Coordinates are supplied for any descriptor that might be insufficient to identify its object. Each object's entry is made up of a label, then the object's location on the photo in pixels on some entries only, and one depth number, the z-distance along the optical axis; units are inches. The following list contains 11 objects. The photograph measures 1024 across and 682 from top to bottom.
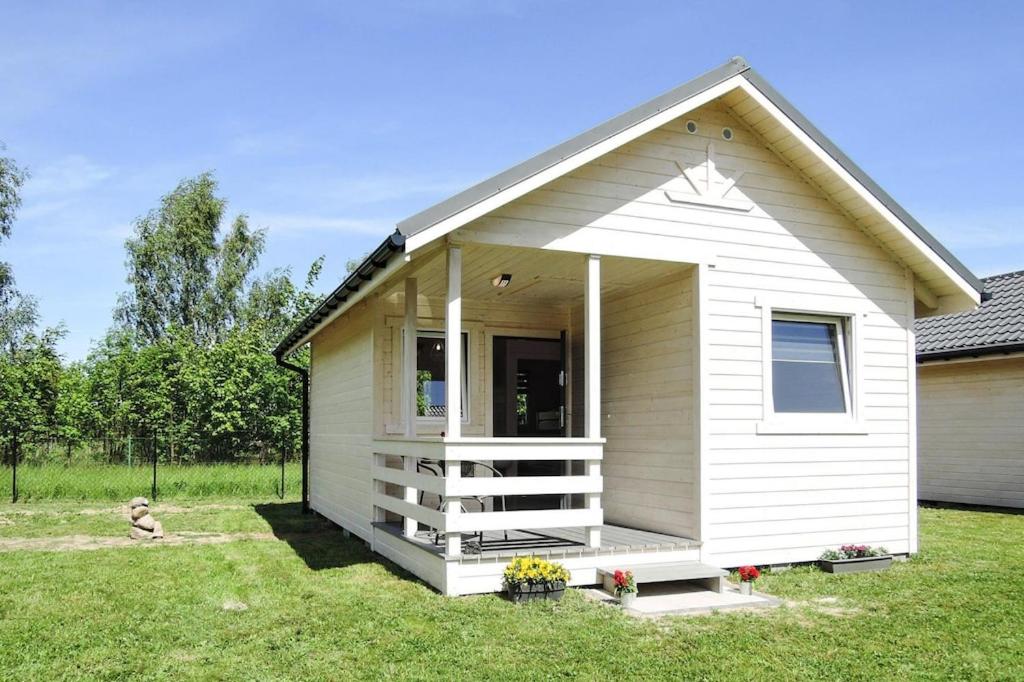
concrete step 273.1
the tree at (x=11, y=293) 987.9
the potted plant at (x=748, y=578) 274.1
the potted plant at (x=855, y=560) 321.7
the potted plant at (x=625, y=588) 257.1
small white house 279.4
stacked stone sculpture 426.6
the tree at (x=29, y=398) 773.3
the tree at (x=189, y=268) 1200.2
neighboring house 535.8
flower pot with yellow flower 257.3
